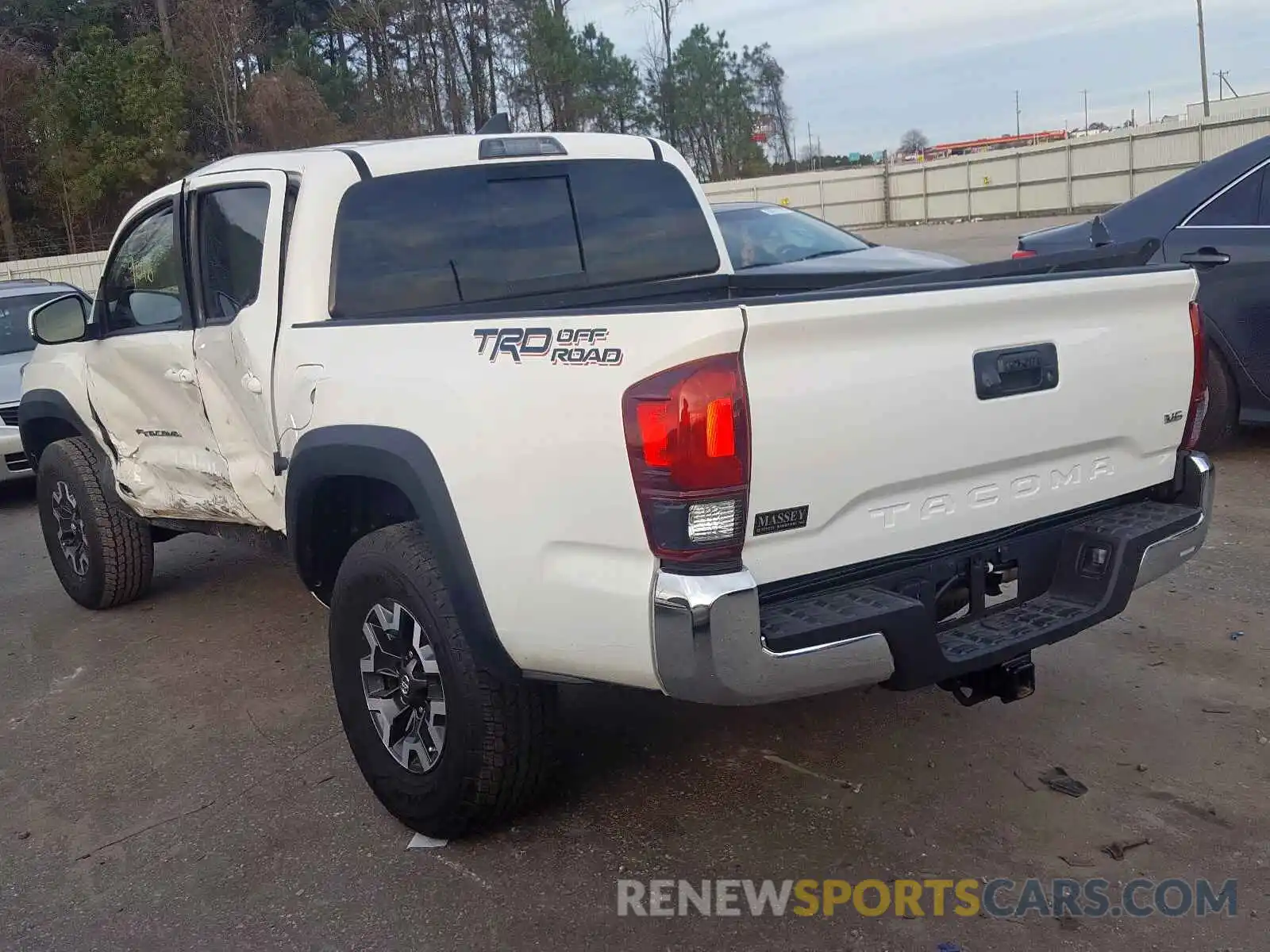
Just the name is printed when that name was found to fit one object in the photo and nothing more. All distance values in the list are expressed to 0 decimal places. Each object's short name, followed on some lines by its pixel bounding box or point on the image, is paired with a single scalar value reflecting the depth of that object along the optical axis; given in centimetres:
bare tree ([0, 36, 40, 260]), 3625
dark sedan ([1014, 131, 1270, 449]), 667
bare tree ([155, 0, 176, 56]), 3753
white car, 910
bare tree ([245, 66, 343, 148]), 3428
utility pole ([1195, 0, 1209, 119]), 4922
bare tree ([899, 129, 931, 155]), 8390
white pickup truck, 272
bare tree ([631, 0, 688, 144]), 4706
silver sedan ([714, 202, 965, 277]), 1018
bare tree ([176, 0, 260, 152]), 3647
